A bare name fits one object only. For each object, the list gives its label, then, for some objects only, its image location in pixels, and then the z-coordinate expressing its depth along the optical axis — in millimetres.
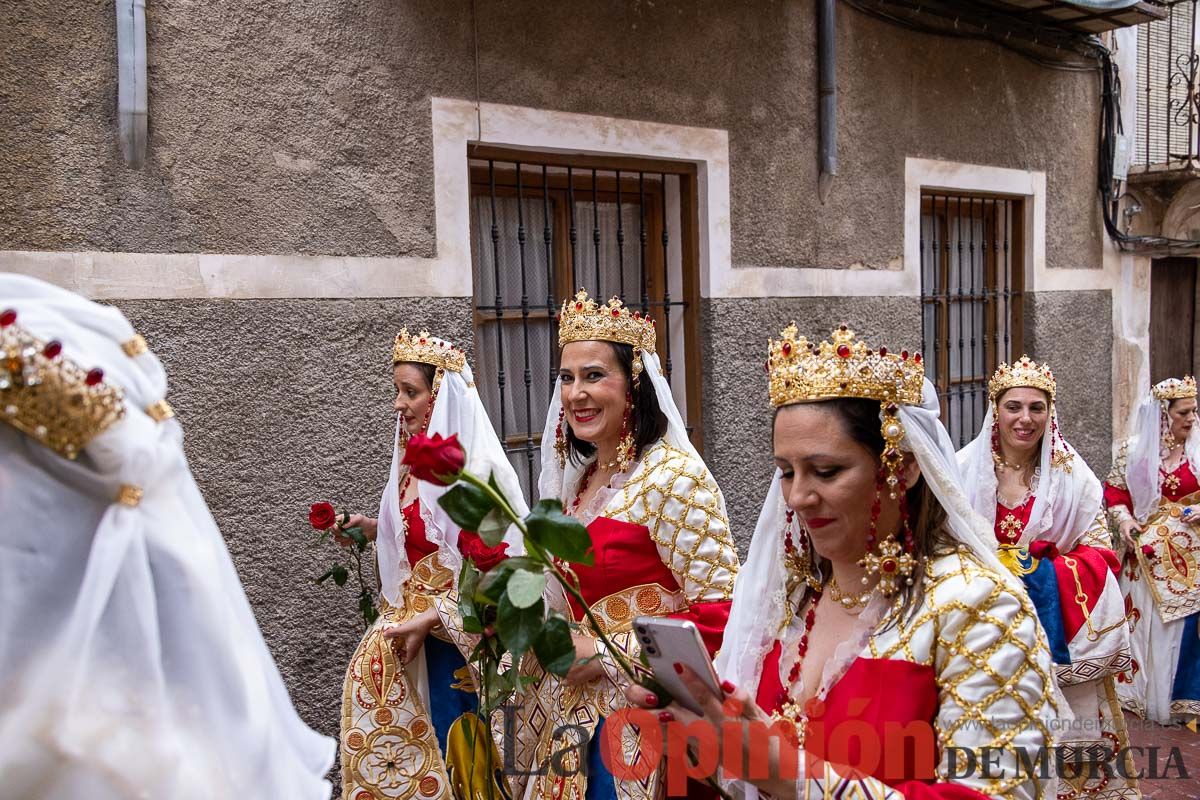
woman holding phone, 1869
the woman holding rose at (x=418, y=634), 3707
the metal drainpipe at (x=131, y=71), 3715
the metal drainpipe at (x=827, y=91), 6281
